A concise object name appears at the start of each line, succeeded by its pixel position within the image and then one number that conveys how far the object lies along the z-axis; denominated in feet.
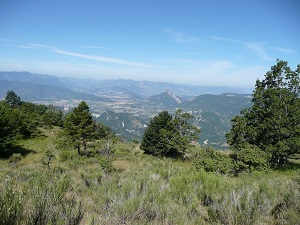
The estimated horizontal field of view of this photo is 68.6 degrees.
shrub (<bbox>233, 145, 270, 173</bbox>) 52.34
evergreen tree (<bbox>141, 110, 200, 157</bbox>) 84.28
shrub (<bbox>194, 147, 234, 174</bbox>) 45.52
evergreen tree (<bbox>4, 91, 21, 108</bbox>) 242.78
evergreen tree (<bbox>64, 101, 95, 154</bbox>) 86.69
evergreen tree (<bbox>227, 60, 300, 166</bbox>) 62.44
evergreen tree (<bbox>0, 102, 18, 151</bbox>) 80.33
